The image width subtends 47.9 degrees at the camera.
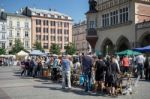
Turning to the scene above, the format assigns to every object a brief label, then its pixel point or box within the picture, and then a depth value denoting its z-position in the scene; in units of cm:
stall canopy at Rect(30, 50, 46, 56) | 2003
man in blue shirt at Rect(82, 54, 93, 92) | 845
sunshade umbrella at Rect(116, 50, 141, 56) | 1557
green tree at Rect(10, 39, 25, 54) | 4392
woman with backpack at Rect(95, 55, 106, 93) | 814
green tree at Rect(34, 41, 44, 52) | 4570
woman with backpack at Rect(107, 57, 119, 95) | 759
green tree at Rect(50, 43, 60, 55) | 4670
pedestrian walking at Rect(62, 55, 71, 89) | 902
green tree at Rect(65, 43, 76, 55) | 4681
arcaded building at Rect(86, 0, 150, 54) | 2144
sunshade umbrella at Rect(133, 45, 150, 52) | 1225
